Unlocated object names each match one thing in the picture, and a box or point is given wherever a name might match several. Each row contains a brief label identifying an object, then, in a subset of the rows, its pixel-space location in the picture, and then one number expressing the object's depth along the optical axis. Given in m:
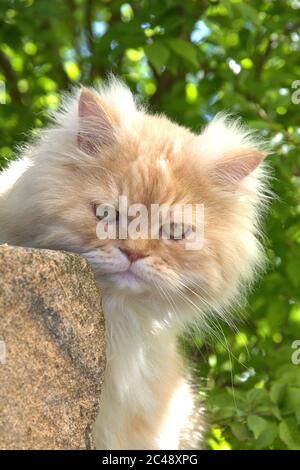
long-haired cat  1.88
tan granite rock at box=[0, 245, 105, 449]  1.50
